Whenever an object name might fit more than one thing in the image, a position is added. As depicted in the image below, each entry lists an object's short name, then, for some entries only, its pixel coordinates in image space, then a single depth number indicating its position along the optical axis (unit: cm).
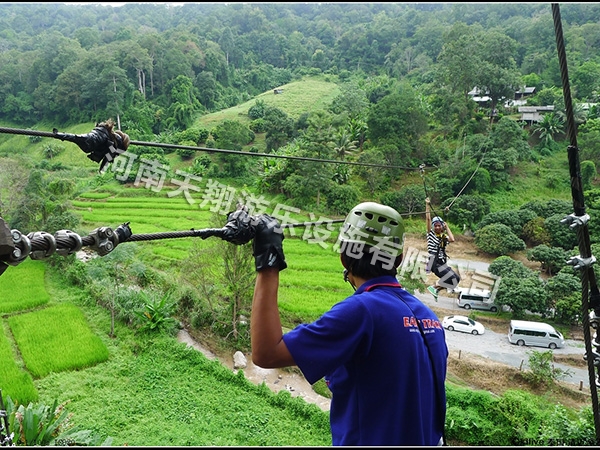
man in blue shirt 124
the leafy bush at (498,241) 1500
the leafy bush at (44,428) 596
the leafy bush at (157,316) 987
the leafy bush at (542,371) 923
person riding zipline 532
